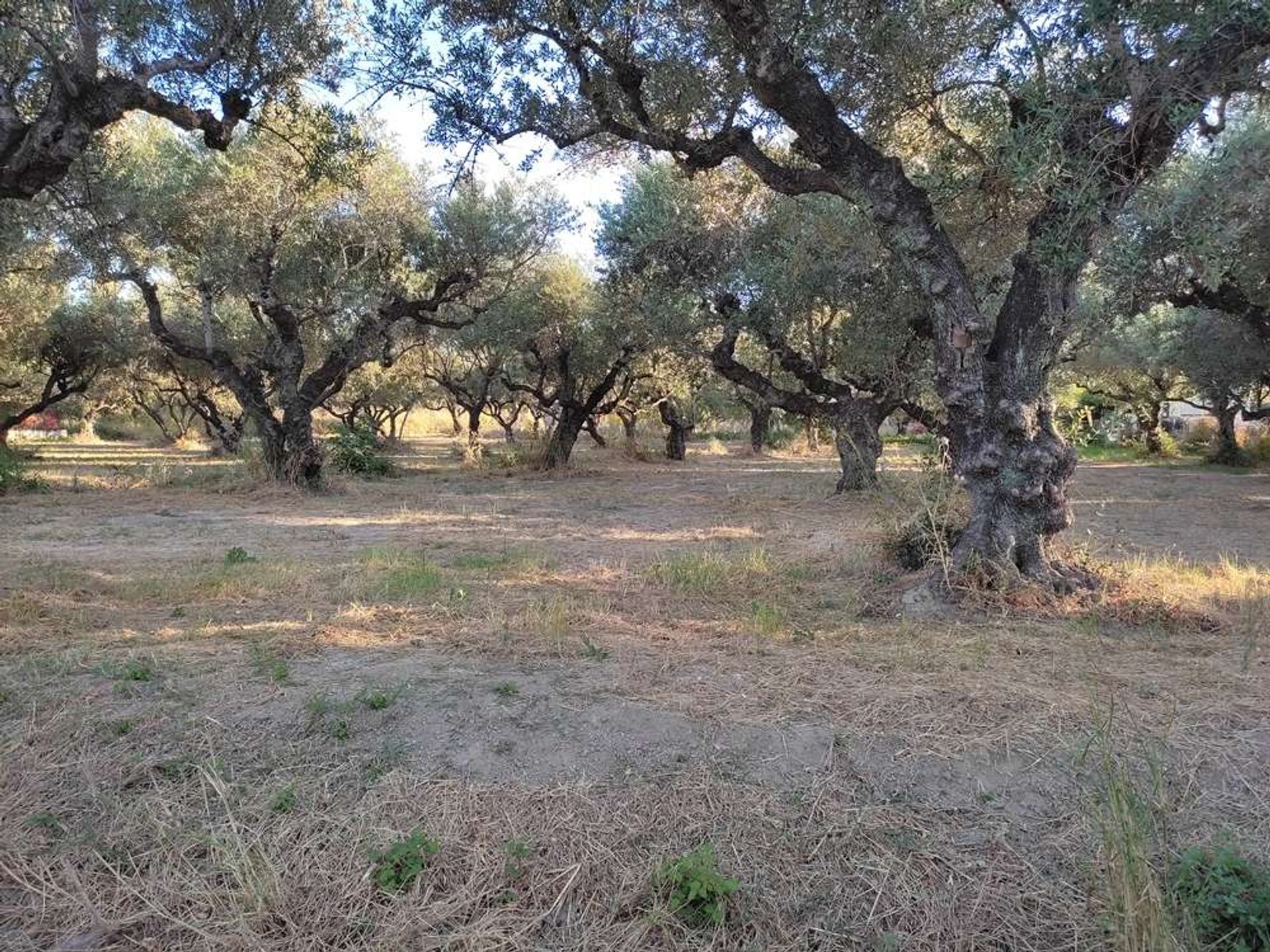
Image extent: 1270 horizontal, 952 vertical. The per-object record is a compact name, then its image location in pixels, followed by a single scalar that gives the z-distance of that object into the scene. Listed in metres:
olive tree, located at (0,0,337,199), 4.72
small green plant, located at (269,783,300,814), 2.73
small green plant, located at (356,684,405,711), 3.45
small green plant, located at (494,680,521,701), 3.62
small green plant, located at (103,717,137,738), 3.23
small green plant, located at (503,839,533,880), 2.46
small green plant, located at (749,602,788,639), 4.78
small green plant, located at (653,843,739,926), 2.29
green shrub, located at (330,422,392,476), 19.28
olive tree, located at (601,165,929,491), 11.90
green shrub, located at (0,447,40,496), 14.09
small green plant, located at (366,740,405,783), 2.95
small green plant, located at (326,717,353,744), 3.21
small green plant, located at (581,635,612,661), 4.25
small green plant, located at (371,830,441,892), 2.42
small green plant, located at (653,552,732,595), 6.10
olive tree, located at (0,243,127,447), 17.70
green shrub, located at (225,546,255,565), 7.39
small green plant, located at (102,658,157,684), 3.77
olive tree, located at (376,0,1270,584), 4.46
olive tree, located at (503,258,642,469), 19.48
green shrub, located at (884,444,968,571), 5.98
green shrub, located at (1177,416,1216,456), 28.86
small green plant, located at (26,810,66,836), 2.68
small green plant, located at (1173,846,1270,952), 2.07
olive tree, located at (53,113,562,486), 12.60
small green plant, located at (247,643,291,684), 3.81
